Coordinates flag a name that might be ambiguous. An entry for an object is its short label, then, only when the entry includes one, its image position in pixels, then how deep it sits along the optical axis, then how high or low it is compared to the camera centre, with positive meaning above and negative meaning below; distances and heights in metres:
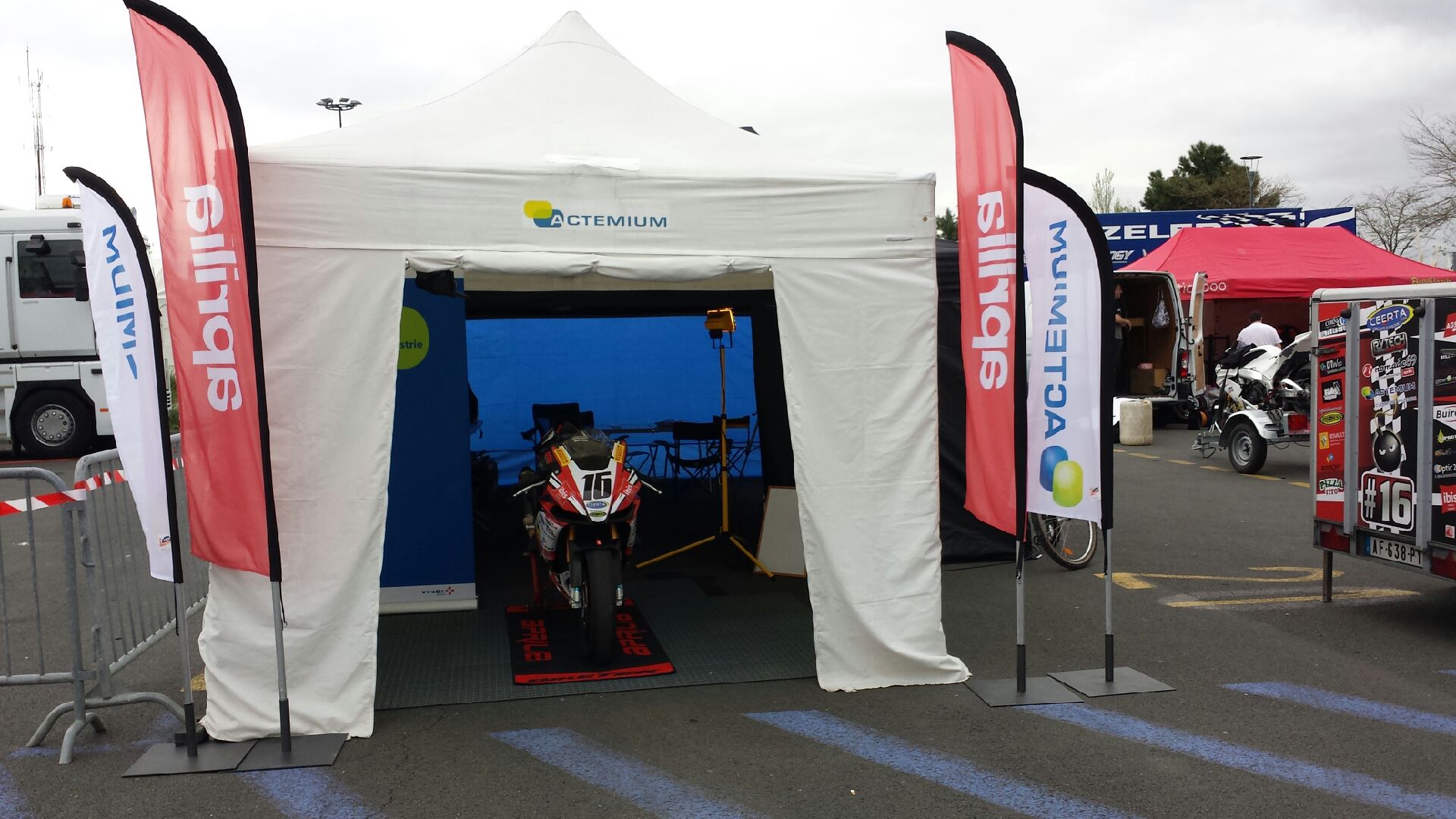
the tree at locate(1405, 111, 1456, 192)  30.03 +5.18
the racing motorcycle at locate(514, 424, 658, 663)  5.23 -0.83
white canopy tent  4.39 +0.25
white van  17.02 +0.06
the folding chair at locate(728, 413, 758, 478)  11.00 -0.96
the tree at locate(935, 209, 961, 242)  52.88 +6.75
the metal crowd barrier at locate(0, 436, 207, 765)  4.38 -1.03
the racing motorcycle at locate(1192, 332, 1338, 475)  11.91 -0.66
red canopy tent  18.80 +1.60
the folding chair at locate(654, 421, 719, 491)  9.86 -0.95
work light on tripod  6.69 -0.53
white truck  14.05 +0.56
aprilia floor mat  5.19 -1.49
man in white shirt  15.81 +0.19
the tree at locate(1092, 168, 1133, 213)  50.25 +7.44
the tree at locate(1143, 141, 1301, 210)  46.22 +7.36
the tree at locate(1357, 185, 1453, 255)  30.64 +4.01
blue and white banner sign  24.22 +2.95
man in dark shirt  17.71 +0.30
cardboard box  17.81 -0.53
